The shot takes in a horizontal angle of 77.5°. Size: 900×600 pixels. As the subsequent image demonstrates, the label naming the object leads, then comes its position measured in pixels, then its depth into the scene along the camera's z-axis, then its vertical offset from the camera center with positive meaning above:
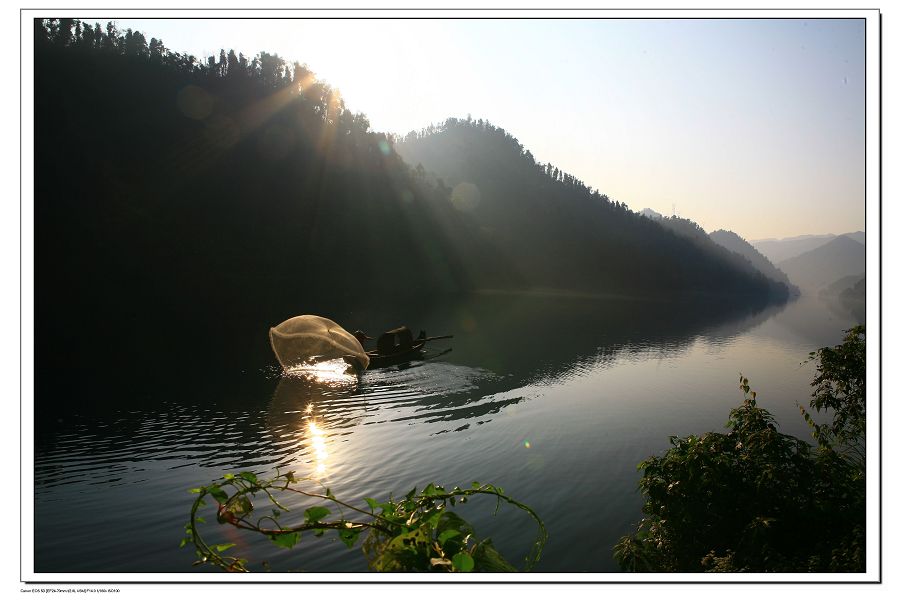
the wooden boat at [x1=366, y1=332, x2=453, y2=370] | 23.83 -2.72
